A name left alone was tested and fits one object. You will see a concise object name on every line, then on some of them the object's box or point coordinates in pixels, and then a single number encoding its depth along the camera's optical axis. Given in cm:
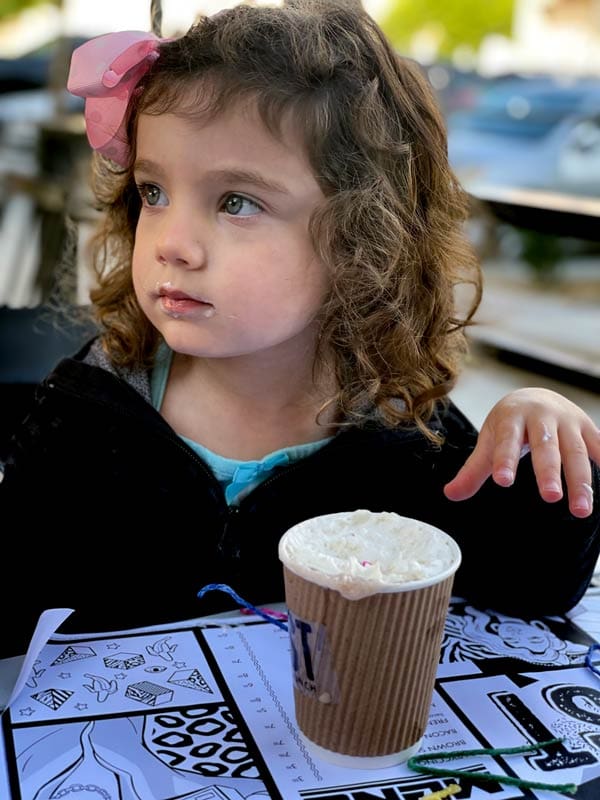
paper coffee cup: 66
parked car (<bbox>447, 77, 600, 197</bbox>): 522
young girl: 94
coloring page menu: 68
